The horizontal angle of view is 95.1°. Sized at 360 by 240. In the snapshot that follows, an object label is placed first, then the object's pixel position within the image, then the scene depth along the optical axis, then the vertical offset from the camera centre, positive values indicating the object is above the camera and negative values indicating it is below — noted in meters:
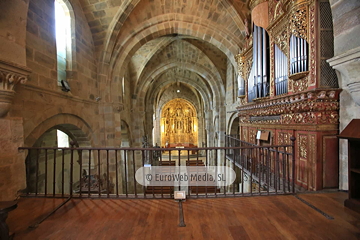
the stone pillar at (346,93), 2.44 +0.41
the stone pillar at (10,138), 2.37 -0.28
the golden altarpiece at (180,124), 23.06 -0.72
